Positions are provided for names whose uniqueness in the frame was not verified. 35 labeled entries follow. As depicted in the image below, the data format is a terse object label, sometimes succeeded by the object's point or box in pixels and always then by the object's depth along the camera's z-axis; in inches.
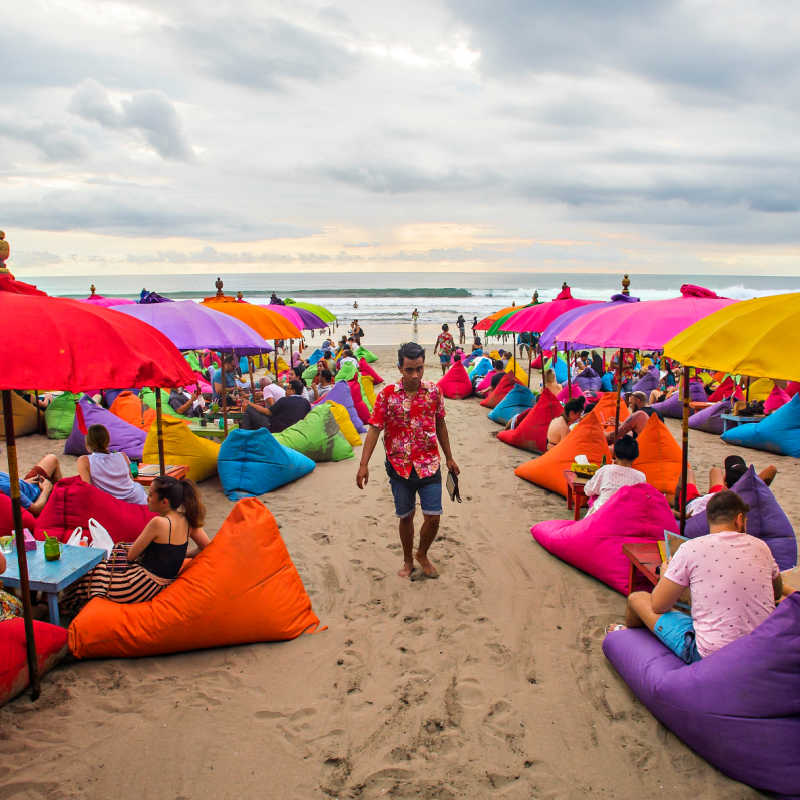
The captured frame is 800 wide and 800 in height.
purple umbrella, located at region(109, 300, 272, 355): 208.7
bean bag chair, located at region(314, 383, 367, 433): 331.3
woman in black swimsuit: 131.2
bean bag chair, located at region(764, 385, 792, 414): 347.6
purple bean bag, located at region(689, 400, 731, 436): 364.8
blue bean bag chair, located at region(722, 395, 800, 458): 307.0
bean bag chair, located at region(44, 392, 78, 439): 342.3
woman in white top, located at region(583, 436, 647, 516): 168.1
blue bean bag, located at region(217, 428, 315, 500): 237.8
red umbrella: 91.6
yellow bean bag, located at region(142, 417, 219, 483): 243.9
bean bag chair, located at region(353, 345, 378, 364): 604.4
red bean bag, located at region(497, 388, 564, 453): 307.9
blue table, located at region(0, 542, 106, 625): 122.3
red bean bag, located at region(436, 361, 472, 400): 483.5
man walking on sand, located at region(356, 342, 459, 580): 154.9
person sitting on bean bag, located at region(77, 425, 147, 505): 173.9
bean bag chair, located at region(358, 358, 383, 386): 506.5
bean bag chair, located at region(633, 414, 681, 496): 227.9
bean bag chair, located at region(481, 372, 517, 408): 425.1
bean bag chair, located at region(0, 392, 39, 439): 340.2
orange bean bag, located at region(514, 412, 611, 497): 235.5
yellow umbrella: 94.6
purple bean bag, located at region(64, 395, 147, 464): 287.3
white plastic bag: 146.4
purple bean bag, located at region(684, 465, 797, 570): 145.9
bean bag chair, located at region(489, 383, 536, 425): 377.1
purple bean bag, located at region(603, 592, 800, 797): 87.6
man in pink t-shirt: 101.2
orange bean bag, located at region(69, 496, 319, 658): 123.6
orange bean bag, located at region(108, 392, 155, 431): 319.9
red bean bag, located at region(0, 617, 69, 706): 109.0
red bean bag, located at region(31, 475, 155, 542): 152.1
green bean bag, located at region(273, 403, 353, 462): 277.4
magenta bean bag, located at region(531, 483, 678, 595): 155.6
